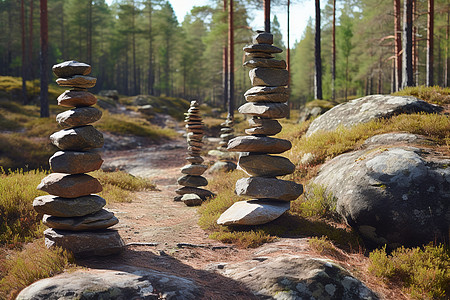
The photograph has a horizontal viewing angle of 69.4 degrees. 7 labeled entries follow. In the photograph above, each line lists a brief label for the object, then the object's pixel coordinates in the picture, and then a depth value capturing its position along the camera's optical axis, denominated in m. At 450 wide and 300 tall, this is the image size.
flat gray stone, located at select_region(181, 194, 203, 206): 10.34
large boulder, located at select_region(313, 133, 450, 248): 5.39
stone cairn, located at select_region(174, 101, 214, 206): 11.26
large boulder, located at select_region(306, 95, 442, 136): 9.19
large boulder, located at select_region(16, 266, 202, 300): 3.77
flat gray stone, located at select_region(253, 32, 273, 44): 7.51
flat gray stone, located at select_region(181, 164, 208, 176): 11.54
